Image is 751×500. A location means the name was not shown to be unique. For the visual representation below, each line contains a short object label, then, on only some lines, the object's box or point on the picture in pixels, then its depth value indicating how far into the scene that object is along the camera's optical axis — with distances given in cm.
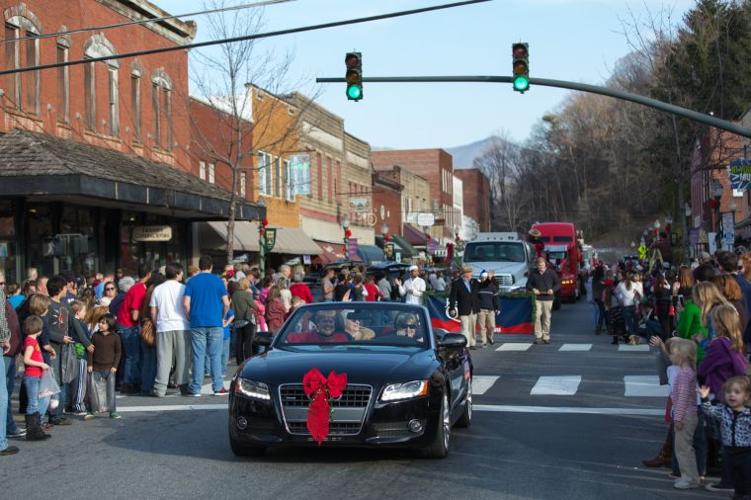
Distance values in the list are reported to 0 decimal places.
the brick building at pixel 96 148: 2327
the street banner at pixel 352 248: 5119
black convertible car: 937
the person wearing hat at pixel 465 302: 2362
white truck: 3562
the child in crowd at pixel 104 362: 1316
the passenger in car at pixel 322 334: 1086
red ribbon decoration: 930
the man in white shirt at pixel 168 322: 1520
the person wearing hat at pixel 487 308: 2536
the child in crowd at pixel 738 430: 764
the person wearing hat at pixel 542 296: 2548
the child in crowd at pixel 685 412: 890
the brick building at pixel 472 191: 11175
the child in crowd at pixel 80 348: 1305
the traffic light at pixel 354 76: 2150
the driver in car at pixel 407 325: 1094
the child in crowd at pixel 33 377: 1156
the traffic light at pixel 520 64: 2070
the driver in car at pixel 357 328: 1089
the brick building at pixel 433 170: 8876
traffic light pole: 1908
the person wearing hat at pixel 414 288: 2664
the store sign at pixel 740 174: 2277
